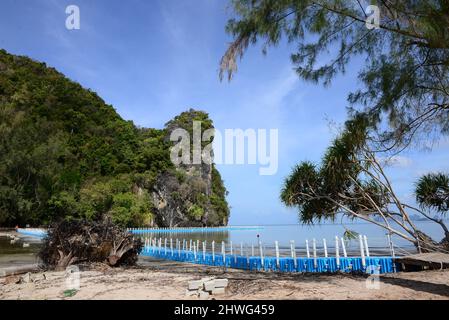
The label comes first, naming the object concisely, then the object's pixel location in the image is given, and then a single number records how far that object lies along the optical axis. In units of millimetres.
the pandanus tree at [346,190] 8484
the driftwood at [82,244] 10242
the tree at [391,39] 4859
